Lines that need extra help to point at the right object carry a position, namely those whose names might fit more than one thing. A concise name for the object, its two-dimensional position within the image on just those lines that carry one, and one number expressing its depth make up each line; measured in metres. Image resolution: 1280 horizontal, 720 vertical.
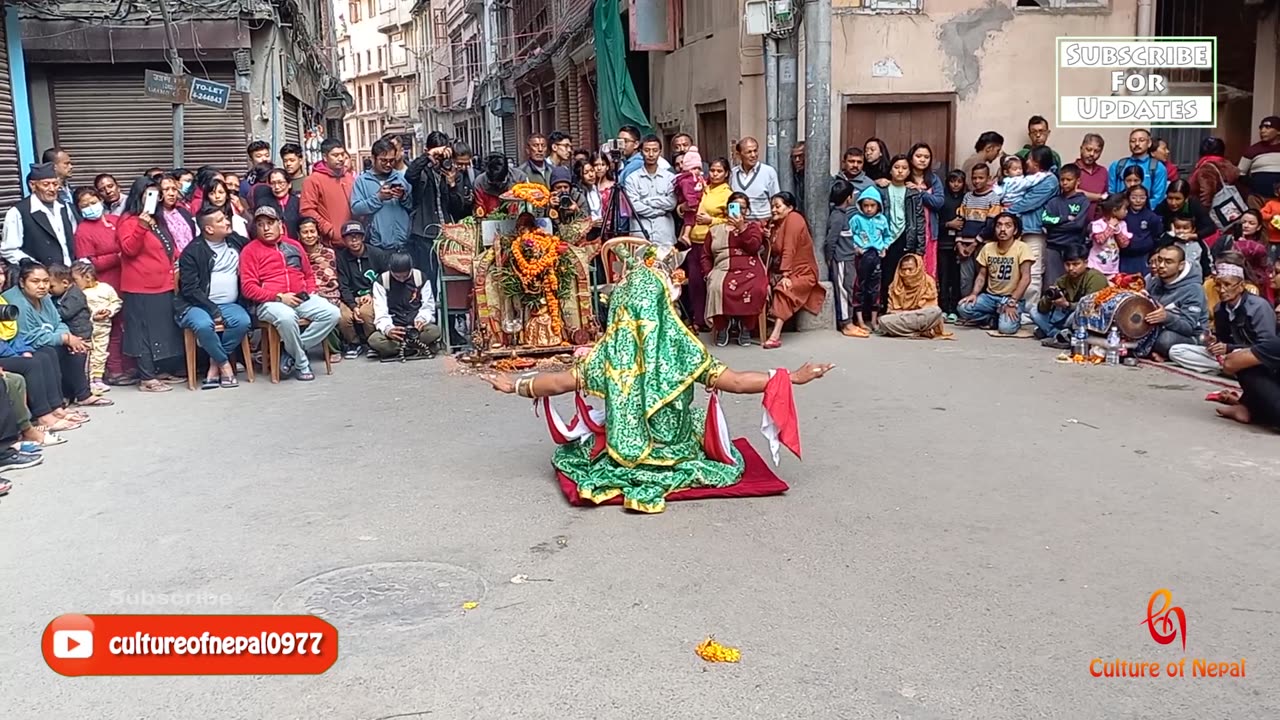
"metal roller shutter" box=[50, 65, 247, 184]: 14.02
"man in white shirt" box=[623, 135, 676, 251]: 10.11
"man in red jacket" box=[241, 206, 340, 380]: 8.45
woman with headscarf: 9.66
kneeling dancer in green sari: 5.24
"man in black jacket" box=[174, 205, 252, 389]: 8.23
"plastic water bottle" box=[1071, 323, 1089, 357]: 8.62
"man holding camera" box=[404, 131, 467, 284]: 9.66
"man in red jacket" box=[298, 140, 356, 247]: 9.47
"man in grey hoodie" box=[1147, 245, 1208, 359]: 8.22
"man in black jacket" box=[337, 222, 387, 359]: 9.34
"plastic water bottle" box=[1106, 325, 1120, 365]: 8.40
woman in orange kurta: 9.58
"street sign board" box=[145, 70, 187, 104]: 10.22
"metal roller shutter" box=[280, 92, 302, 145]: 17.16
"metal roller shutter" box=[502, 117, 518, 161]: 32.50
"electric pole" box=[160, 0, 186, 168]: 10.87
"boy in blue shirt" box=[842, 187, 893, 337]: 9.88
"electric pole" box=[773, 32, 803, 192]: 10.84
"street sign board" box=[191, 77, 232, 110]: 10.56
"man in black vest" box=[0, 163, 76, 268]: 8.18
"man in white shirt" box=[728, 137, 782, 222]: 9.99
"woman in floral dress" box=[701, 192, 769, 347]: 9.33
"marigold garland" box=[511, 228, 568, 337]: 8.80
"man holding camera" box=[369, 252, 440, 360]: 9.27
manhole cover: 3.98
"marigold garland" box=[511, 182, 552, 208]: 8.62
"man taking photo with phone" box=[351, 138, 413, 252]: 9.47
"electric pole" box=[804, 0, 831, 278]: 10.16
